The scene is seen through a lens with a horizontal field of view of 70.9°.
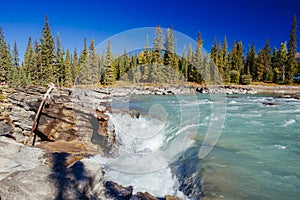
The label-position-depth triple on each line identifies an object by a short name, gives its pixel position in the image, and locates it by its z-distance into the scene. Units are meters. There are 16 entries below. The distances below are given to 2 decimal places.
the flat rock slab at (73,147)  9.24
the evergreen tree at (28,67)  39.91
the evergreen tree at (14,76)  40.19
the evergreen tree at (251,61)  60.88
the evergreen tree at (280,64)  55.30
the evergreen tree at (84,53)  46.96
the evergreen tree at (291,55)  52.84
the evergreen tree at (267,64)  58.63
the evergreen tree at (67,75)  42.77
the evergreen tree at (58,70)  36.50
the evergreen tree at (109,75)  32.17
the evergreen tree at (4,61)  38.66
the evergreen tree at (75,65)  51.85
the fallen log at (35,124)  11.06
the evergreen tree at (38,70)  35.52
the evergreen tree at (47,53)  34.25
